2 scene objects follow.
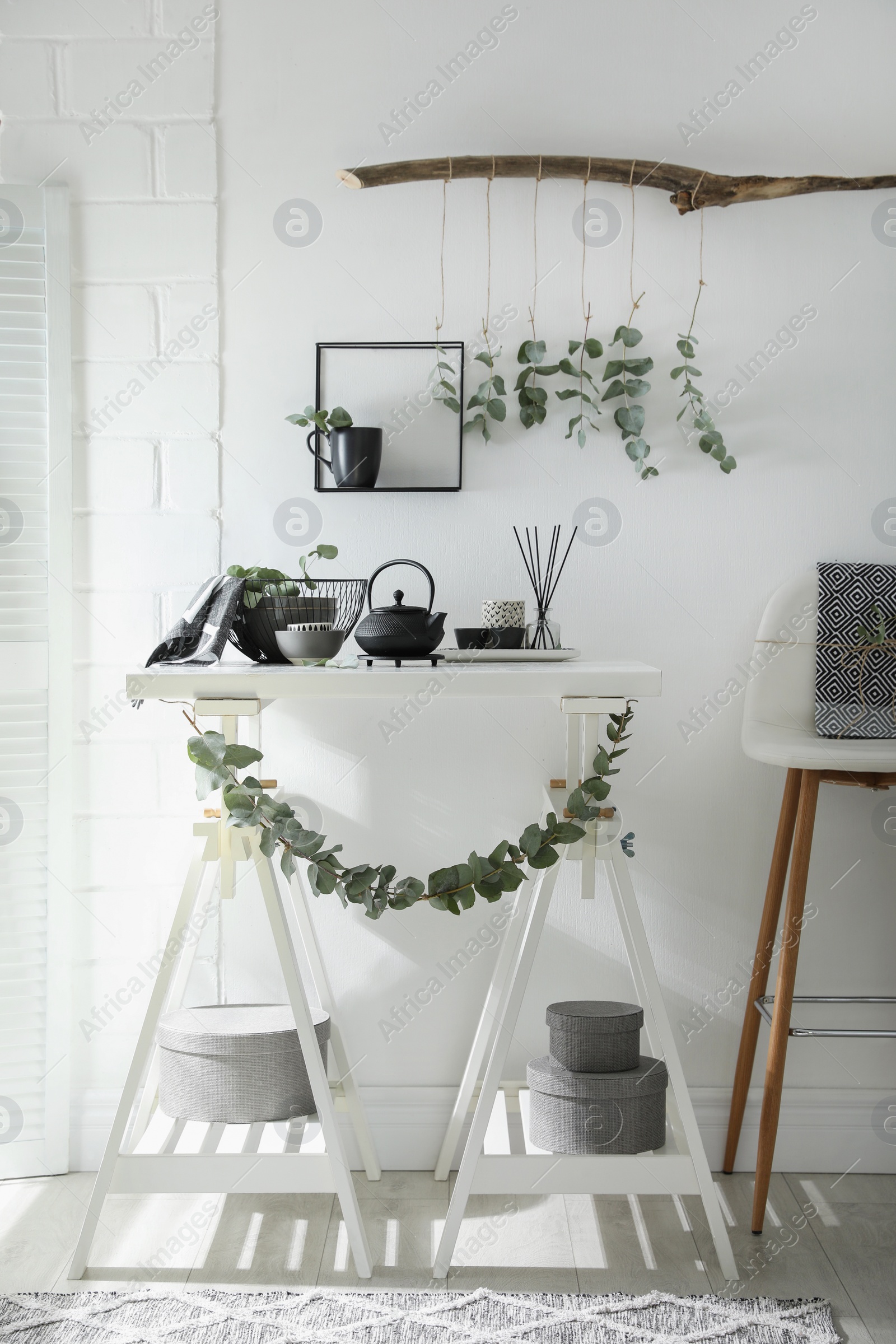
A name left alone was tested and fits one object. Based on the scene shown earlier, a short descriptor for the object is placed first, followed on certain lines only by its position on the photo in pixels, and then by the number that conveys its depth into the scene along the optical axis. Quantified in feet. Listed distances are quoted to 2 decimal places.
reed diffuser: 6.07
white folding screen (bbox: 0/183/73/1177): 6.45
